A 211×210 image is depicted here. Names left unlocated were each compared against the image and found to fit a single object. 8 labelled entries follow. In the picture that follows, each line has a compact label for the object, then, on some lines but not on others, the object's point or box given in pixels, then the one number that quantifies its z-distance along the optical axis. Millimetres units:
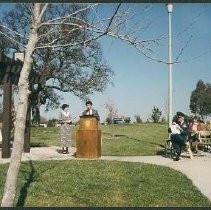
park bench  15939
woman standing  14125
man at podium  12945
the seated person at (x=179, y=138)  13014
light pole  15570
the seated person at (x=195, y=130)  15438
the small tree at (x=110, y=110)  40531
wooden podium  12915
